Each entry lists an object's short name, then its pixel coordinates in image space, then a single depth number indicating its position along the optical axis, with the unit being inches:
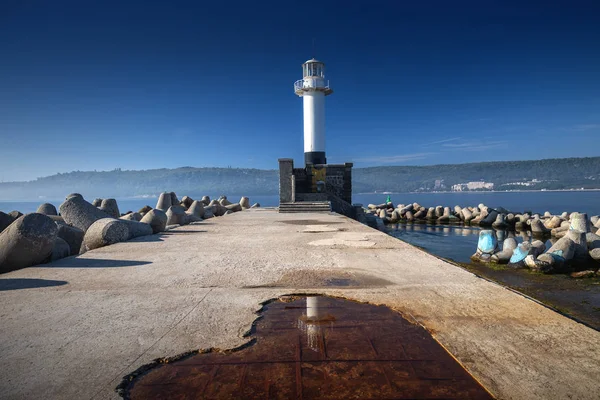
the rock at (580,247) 330.0
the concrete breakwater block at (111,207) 423.8
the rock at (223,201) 757.9
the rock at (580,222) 477.4
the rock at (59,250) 174.4
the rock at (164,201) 533.6
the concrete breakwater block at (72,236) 227.8
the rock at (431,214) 882.4
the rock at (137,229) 248.1
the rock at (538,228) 640.4
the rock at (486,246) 369.6
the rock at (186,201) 627.8
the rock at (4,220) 275.2
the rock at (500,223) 742.5
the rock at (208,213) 495.4
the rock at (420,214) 904.3
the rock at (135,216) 379.0
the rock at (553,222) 634.3
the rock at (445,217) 845.8
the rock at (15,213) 352.8
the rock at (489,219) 770.1
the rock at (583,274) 286.9
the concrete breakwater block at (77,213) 296.7
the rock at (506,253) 339.9
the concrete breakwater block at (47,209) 393.9
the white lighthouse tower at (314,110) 917.2
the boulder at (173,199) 560.4
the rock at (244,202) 809.5
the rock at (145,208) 539.2
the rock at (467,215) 814.1
